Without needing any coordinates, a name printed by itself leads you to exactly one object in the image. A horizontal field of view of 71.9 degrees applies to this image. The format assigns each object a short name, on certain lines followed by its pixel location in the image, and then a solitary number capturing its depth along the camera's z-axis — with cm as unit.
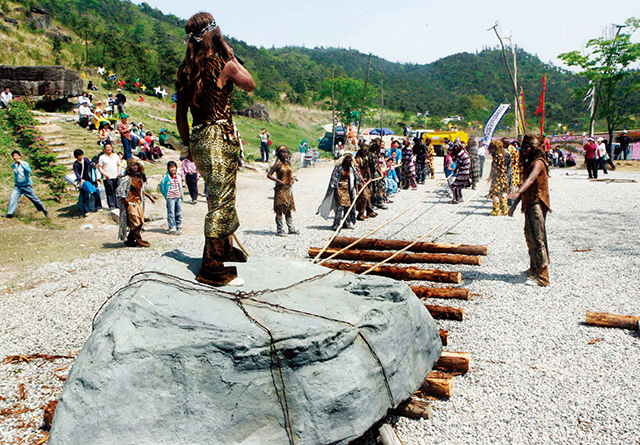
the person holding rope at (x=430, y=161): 2089
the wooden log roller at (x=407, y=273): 604
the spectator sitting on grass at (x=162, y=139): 1898
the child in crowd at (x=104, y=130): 1535
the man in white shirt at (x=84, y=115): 1705
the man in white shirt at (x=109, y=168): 1017
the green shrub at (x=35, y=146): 1212
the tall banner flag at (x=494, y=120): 1755
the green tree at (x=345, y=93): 4469
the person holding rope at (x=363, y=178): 1112
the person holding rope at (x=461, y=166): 1258
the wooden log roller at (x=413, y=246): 729
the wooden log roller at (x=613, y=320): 449
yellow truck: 3078
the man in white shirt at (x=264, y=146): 2216
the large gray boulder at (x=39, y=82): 1705
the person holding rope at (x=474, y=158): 1700
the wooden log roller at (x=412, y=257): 689
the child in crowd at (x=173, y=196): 949
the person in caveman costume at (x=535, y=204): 582
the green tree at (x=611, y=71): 2473
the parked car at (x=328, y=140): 3571
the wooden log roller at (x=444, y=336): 416
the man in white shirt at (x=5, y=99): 1551
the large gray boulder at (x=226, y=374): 243
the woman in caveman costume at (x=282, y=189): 901
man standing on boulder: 331
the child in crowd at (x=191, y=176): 1273
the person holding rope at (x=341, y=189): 965
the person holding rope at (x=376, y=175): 1223
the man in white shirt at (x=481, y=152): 1951
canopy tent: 3825
